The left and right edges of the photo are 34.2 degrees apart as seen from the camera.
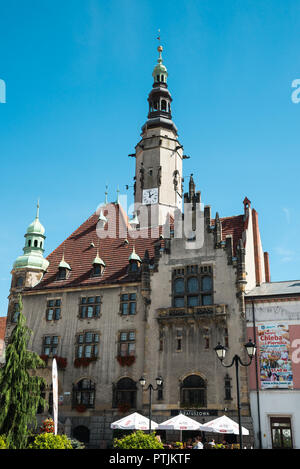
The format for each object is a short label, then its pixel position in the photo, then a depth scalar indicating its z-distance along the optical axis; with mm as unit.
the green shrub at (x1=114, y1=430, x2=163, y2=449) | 16891
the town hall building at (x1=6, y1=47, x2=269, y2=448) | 37062
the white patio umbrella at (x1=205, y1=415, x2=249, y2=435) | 28422
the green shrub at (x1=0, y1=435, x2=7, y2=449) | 17769
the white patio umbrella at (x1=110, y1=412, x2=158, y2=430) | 29578
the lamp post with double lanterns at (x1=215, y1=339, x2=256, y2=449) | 20172
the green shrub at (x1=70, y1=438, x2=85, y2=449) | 29117
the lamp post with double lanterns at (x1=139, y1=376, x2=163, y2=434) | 31297
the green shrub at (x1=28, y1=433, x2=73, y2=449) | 17703
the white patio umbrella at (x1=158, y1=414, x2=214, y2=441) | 29338
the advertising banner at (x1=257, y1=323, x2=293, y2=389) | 34906
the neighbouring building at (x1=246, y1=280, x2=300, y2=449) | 33844
